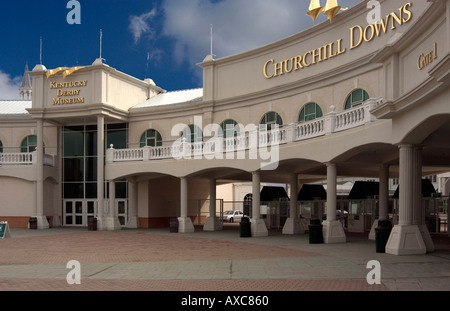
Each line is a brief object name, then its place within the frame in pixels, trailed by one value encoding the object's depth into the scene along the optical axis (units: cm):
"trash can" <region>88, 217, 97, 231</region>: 3359
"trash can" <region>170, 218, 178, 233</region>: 3089
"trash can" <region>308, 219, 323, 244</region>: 2178
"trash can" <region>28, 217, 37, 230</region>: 3512
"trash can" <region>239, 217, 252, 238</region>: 2652
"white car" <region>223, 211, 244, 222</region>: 4818
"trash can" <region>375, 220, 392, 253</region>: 1762
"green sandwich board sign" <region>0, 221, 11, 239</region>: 2708
